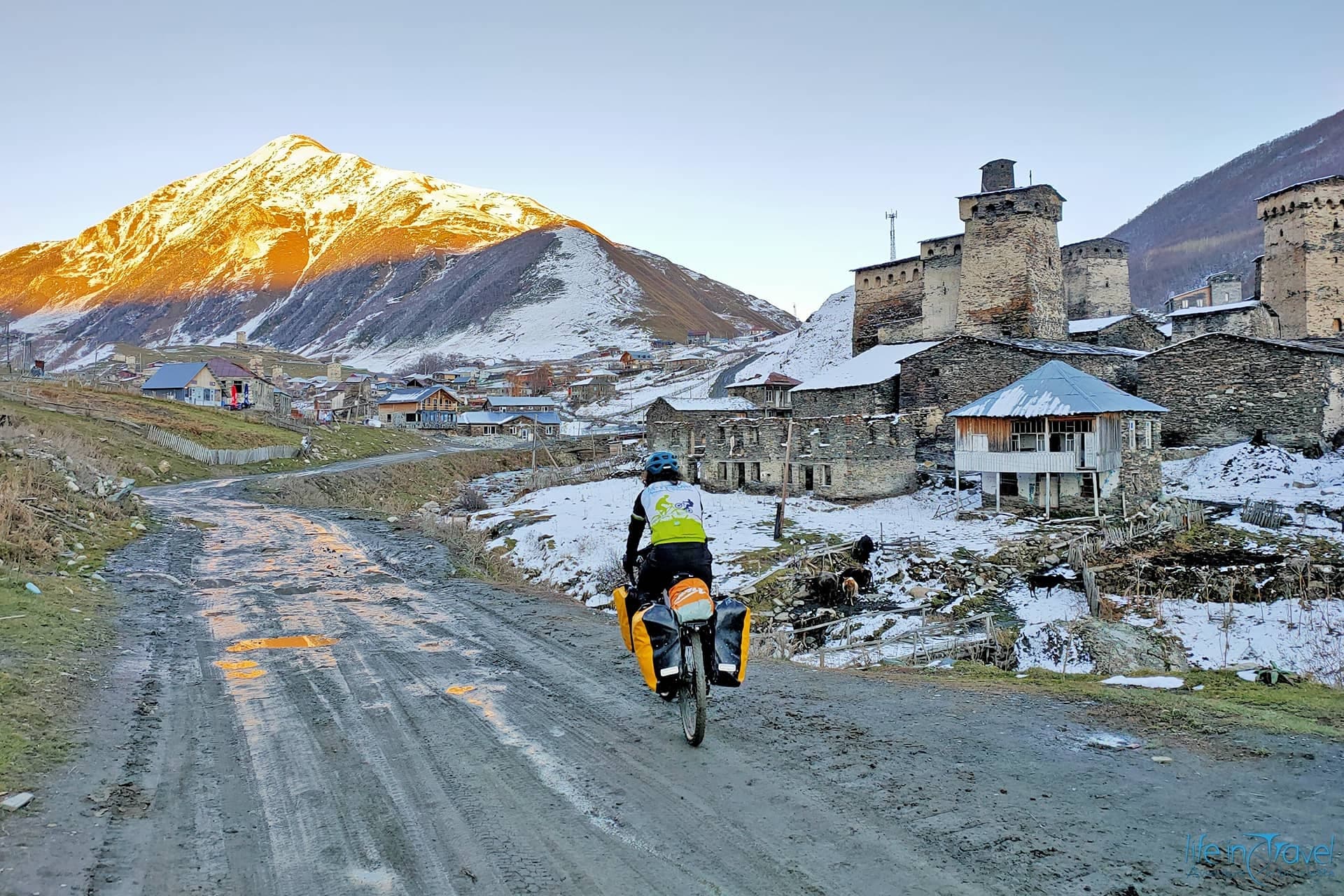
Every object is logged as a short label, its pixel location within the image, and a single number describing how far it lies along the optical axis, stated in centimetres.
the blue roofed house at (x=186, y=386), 7125
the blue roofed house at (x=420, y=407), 8875
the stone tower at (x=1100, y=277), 6078
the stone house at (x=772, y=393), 5594
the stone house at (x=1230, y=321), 4562
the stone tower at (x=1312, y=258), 4631
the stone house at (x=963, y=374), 3712
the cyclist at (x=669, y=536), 620
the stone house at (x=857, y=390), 4331
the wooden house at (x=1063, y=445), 2848
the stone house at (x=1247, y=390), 3216
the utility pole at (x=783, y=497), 2606
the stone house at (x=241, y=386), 7319
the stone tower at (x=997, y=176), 5203
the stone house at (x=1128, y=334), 4594
